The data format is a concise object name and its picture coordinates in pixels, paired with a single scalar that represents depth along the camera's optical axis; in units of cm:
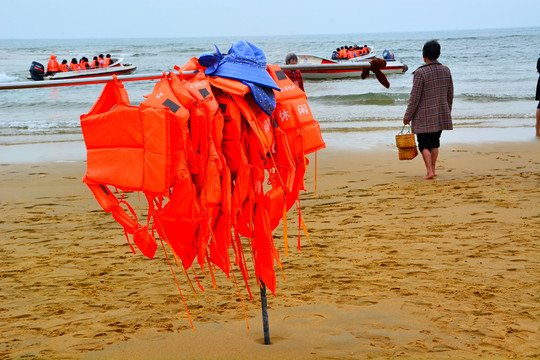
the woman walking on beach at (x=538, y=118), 977
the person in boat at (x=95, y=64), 2682
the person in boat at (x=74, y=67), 2634
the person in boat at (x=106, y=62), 2716
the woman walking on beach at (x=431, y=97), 661
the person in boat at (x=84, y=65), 2628
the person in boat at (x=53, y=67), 2552
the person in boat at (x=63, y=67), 2569
